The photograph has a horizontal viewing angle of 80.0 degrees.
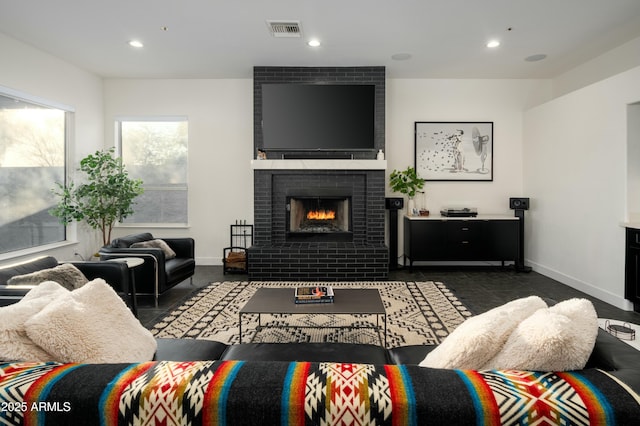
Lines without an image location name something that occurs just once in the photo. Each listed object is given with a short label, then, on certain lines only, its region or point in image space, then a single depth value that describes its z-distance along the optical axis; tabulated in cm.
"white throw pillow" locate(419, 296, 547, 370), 115
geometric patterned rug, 294
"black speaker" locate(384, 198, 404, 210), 536
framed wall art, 561
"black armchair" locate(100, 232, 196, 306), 382
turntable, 530
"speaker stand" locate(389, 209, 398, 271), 545
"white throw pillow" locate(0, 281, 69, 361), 110
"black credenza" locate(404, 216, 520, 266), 523
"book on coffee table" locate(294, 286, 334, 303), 276
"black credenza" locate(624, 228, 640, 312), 355
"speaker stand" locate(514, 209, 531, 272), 524
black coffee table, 259
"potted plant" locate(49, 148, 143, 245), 482
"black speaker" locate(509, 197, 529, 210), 524
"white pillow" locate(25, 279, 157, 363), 117
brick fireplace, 491
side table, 337
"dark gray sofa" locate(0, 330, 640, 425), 87
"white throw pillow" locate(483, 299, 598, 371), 100
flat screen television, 512
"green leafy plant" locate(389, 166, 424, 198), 528
